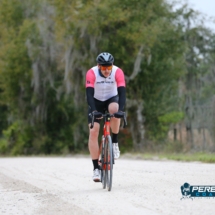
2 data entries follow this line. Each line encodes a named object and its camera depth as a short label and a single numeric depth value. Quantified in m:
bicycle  18.35
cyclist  18.55
